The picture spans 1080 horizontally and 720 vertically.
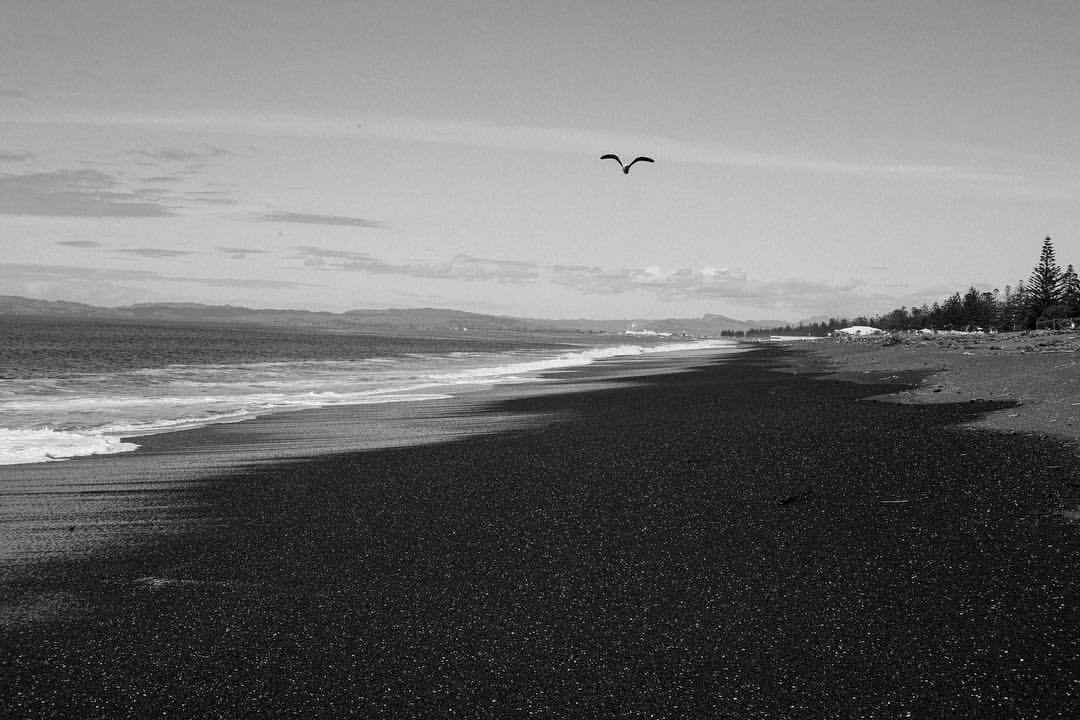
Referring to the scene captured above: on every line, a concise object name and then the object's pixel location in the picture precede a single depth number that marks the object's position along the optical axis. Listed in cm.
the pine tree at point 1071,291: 10019
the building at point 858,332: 13534
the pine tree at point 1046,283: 11056
